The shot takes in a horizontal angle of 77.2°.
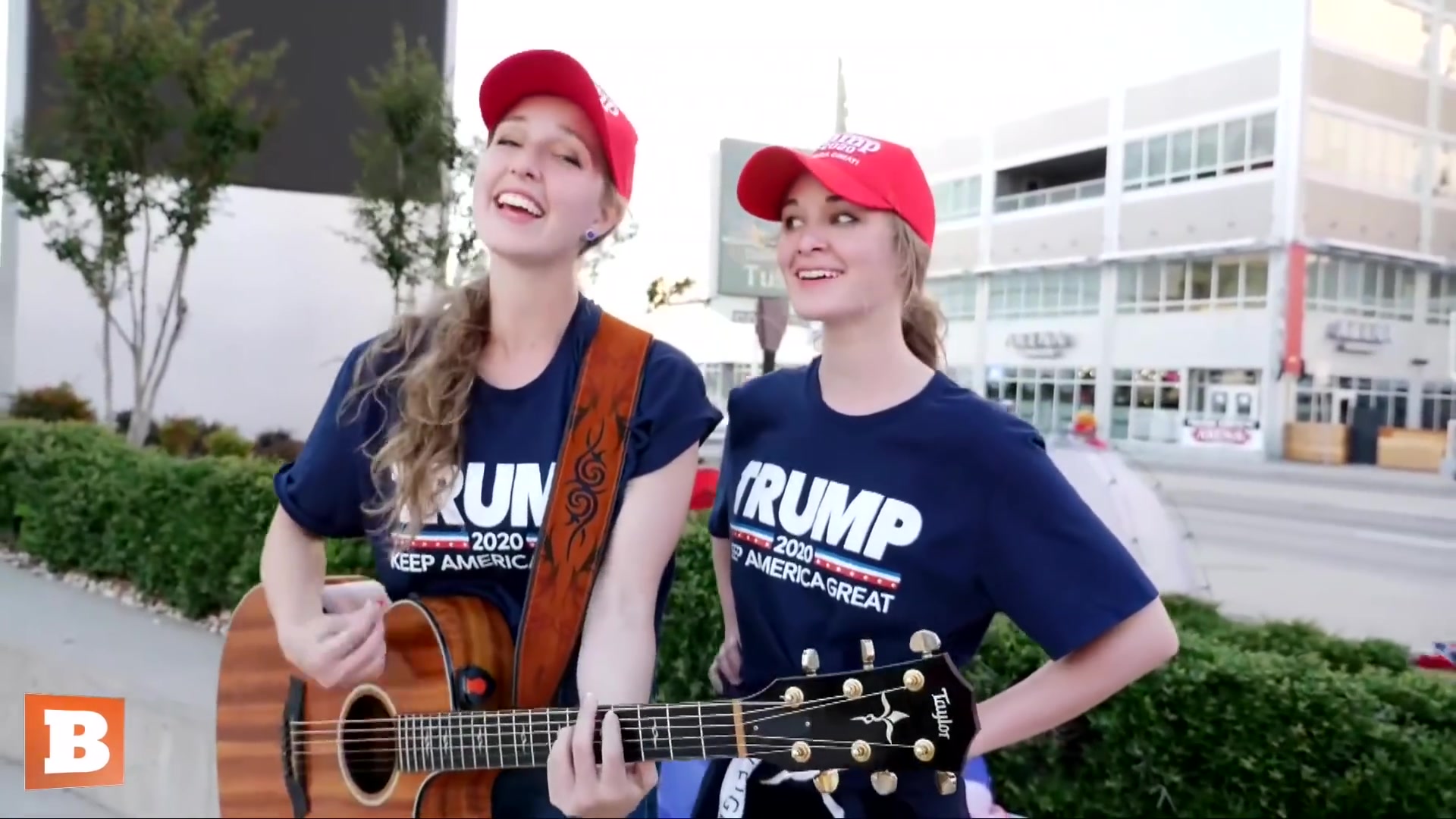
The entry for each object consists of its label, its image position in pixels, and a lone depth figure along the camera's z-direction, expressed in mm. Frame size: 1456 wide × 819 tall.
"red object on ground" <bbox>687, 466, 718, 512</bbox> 2453
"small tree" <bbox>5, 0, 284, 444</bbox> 3758
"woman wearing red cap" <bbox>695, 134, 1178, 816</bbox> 1127
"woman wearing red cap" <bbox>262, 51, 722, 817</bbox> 1365
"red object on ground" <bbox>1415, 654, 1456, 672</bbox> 1978
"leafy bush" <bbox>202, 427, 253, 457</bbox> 4984
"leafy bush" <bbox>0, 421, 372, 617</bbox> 3715
